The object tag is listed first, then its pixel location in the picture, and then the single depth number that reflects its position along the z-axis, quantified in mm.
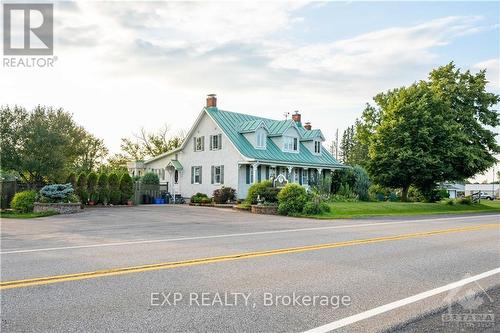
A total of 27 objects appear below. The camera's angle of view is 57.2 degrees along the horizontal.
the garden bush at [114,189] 32906
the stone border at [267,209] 26719
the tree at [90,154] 58019
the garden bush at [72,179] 31409
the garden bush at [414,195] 50812
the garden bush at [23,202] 24375
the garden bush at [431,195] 47281
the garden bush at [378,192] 47881
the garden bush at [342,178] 42531
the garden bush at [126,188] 33750
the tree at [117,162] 64500
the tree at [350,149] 80919
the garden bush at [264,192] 27969
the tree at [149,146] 67562
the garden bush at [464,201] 44406
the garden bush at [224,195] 35094
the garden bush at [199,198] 36138
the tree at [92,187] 32000
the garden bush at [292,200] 25984
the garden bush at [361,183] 42144
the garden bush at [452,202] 42016
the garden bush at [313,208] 25266
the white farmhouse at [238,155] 36469
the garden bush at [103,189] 32375
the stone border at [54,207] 24484
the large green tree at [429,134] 39244
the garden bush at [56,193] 24859
